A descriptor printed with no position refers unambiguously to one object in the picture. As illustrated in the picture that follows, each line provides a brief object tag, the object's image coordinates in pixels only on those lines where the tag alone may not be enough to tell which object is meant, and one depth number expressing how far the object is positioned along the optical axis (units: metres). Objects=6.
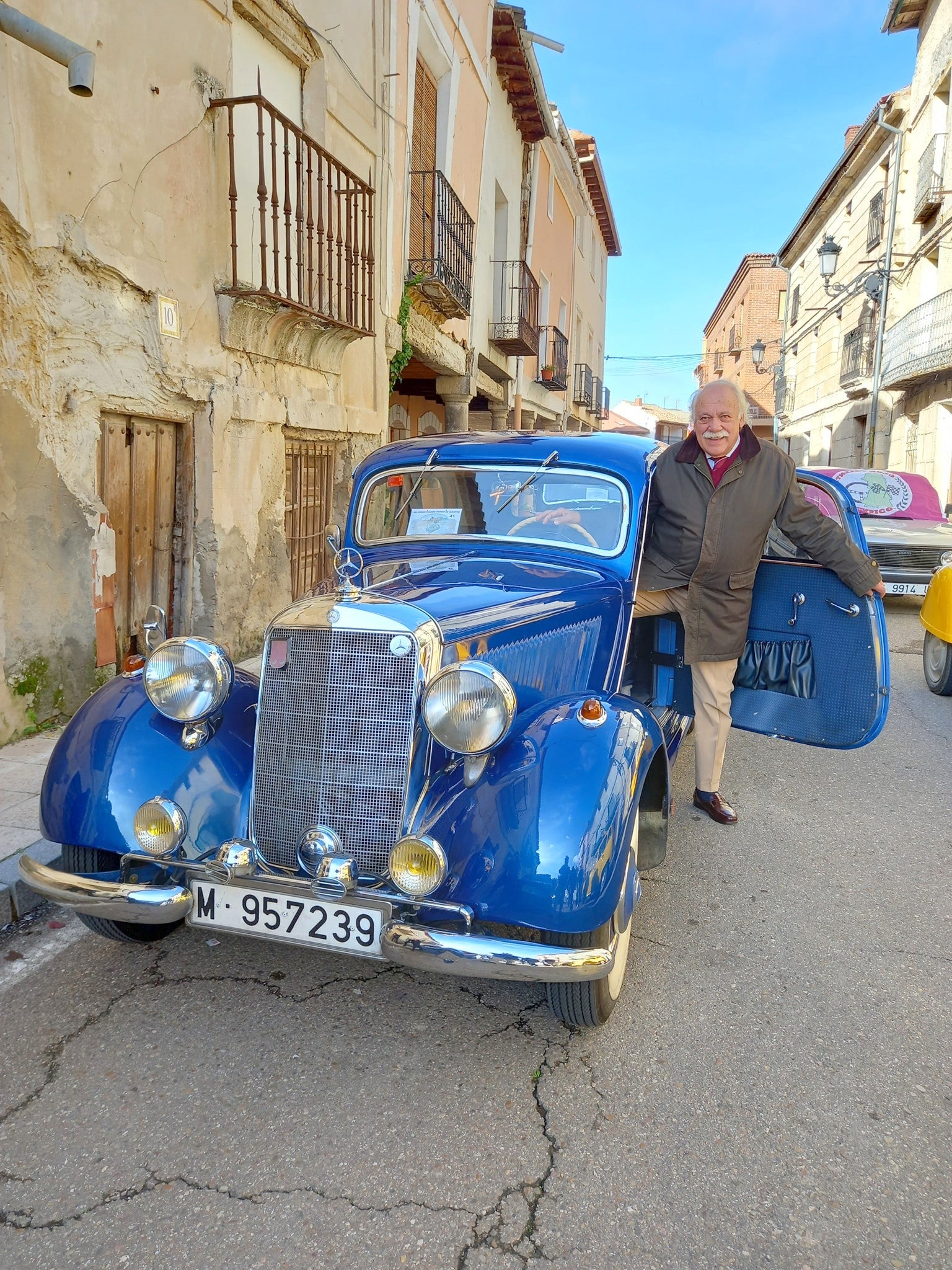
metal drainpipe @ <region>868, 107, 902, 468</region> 16.50
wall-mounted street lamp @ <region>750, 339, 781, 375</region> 23.81
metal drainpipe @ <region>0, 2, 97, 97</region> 3.26
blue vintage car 2.09
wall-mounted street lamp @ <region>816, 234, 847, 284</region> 16.75
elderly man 3.51
